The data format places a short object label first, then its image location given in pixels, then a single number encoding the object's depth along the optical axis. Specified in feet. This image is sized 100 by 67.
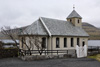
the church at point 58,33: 81.46
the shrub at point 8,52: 69.36
